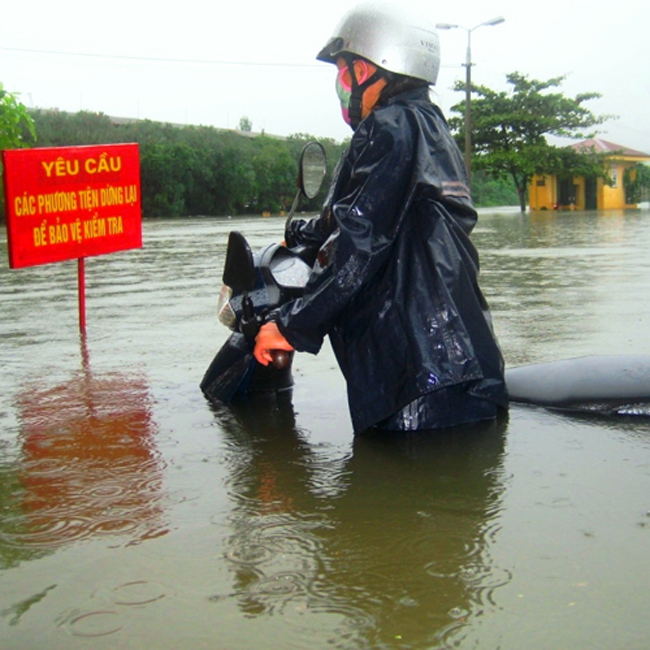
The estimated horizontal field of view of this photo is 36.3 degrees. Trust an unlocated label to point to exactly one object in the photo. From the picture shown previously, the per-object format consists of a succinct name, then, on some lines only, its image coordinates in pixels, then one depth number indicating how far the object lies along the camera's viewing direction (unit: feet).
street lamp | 131.75
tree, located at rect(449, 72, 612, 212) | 166.61
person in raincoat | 11.74
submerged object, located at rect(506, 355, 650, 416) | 13.33
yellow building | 196.85
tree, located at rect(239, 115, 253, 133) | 456.04
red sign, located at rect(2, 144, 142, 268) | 21.56
